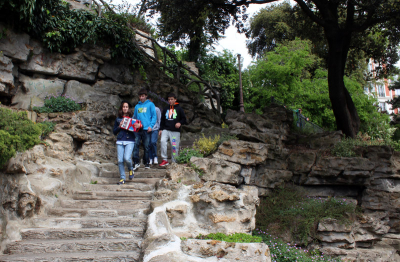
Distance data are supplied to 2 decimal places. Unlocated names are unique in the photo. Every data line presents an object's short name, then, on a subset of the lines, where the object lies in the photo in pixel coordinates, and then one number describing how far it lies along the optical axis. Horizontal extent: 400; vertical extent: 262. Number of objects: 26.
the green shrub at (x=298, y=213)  8.54
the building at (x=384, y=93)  47.50
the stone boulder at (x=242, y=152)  8.19
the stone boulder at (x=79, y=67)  11.17
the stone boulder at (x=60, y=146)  7.75
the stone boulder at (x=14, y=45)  9.54
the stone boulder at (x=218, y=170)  7.19
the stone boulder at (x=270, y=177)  9.19
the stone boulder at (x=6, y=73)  9.26
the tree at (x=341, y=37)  10.33
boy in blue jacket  8.00
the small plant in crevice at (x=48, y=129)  7.98
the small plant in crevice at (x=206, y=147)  8.11
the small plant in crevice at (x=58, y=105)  9.52
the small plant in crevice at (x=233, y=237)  5.11
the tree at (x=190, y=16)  11.72
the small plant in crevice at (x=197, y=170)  7.04
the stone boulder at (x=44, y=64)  10.43
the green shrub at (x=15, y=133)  4.30
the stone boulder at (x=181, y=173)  6.61
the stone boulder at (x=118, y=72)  12.24
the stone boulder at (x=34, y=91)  9.88
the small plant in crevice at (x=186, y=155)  7.44
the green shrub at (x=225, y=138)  8.62
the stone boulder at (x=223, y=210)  5.72
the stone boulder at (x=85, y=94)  10.77
